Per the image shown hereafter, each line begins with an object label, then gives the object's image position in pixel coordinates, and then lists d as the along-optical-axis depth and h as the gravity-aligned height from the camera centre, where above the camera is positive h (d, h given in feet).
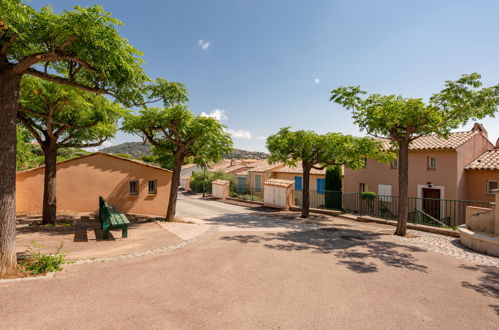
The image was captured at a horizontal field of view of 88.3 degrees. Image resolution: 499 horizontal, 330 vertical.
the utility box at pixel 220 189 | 91.61 -3.02
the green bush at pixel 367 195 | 52.17 -2.12
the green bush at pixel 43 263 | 17.71 -6.40
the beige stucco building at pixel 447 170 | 49.93 +3.59
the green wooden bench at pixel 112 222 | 27.45 -4.90
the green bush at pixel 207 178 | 106.83 +0.87
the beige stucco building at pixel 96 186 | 43.55 -1.69
